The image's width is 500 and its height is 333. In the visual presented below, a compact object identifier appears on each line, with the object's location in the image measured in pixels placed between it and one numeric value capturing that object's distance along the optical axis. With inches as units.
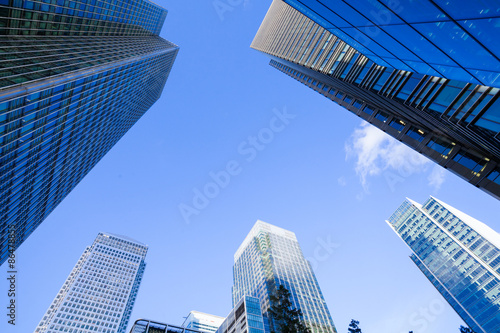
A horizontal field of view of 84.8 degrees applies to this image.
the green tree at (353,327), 1152.6
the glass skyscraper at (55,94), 1221.1
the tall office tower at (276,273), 3543.3
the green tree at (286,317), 1102.4
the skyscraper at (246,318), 2650.1
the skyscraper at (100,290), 4418.3
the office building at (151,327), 2223.9
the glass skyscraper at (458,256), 3091.0
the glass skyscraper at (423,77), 425.7
